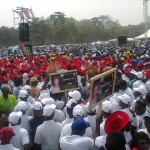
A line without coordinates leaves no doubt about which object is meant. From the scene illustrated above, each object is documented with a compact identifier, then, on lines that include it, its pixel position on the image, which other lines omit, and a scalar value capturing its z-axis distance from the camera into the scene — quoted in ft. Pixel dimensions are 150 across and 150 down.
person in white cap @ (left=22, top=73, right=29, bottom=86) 23.67
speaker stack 63.96
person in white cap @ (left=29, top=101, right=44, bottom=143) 13.21
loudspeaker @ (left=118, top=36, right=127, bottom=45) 81.88
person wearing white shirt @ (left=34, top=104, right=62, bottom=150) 11.85
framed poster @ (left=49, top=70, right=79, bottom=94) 16.18
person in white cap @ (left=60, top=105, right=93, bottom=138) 11.12
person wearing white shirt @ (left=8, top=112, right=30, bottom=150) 11.54
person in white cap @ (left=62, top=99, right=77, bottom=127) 12.28
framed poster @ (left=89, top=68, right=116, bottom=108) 10.24
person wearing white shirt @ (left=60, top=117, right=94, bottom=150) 9.84
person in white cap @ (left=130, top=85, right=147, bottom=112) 15.90
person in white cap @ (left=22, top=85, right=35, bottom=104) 16.10
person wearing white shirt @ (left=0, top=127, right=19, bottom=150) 9.99
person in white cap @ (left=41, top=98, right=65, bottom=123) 13.41
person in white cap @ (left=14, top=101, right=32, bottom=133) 13.44
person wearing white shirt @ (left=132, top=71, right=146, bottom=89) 18.73
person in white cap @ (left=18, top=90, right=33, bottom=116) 15.46
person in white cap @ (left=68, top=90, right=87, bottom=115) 14.40
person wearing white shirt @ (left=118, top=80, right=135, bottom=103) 16.41
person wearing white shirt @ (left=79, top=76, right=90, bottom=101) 17.42
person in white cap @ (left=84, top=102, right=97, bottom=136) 12.34
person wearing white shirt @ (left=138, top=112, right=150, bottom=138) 10.08
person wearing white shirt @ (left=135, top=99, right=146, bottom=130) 11.89
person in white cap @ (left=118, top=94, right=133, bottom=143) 12.61
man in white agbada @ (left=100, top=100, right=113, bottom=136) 11.39
